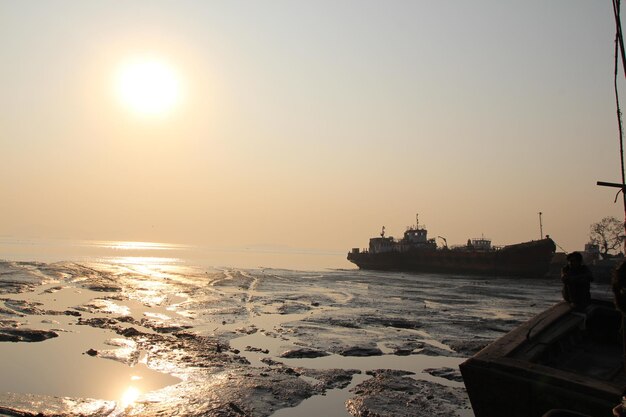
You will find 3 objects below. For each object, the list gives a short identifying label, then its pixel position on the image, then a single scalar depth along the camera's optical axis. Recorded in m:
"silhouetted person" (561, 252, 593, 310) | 7.99
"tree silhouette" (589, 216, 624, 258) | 65.31
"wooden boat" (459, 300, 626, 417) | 4.69
